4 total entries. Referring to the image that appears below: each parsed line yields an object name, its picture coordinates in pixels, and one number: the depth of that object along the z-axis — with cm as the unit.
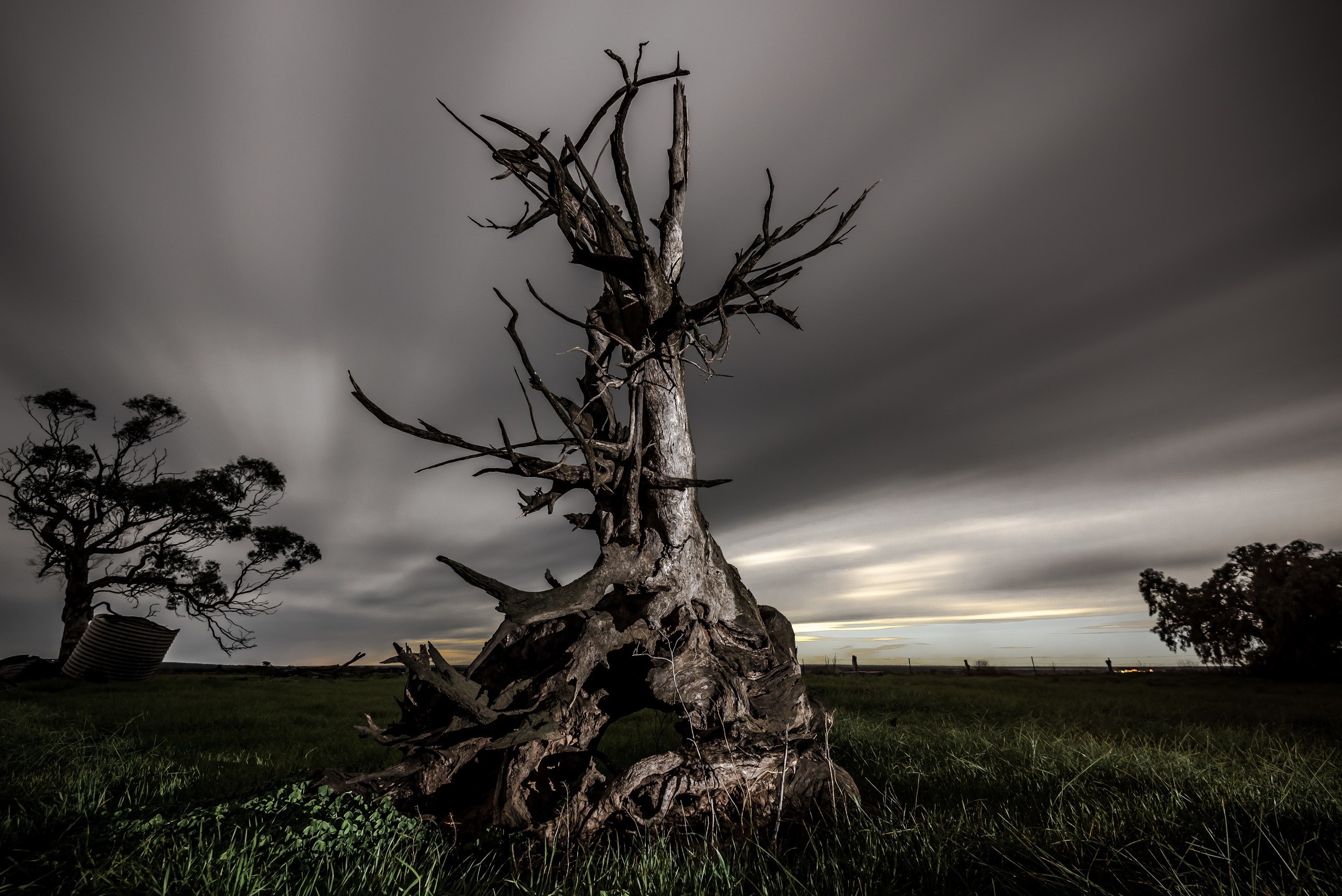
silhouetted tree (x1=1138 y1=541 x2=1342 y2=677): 2205
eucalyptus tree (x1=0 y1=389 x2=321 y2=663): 2223
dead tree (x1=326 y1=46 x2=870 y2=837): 425
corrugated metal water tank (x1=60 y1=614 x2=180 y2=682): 1850
